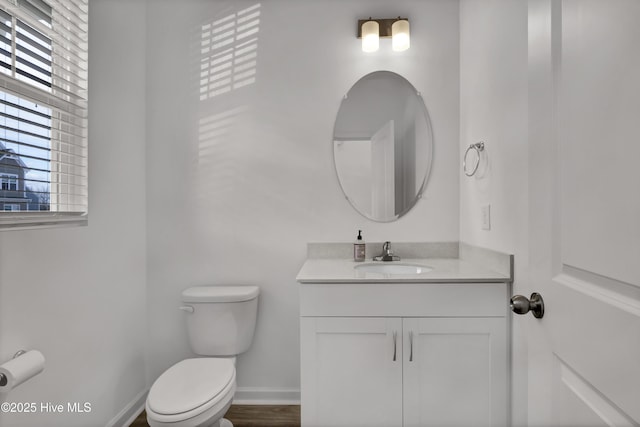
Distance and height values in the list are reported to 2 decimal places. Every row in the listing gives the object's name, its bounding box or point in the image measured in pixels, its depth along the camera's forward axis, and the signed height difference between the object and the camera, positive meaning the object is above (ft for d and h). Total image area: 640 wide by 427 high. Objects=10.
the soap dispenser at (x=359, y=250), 6.78 -0.67
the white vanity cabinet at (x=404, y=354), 5.02 -1.96
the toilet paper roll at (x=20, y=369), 3.67 -1.62
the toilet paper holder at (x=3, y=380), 3.67 -1.68
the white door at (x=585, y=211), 1.88 +0.02
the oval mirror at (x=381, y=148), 7.05 +1.29
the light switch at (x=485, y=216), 5.61 -0.03
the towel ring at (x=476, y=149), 5.87 +1.07
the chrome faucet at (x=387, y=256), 6.75 -0.78
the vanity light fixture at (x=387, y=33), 6.73 +3.40
